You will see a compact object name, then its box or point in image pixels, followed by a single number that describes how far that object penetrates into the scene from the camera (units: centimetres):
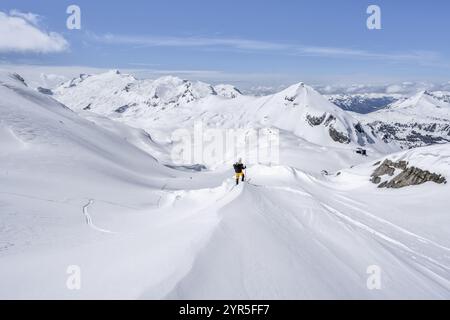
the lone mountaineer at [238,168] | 2583
